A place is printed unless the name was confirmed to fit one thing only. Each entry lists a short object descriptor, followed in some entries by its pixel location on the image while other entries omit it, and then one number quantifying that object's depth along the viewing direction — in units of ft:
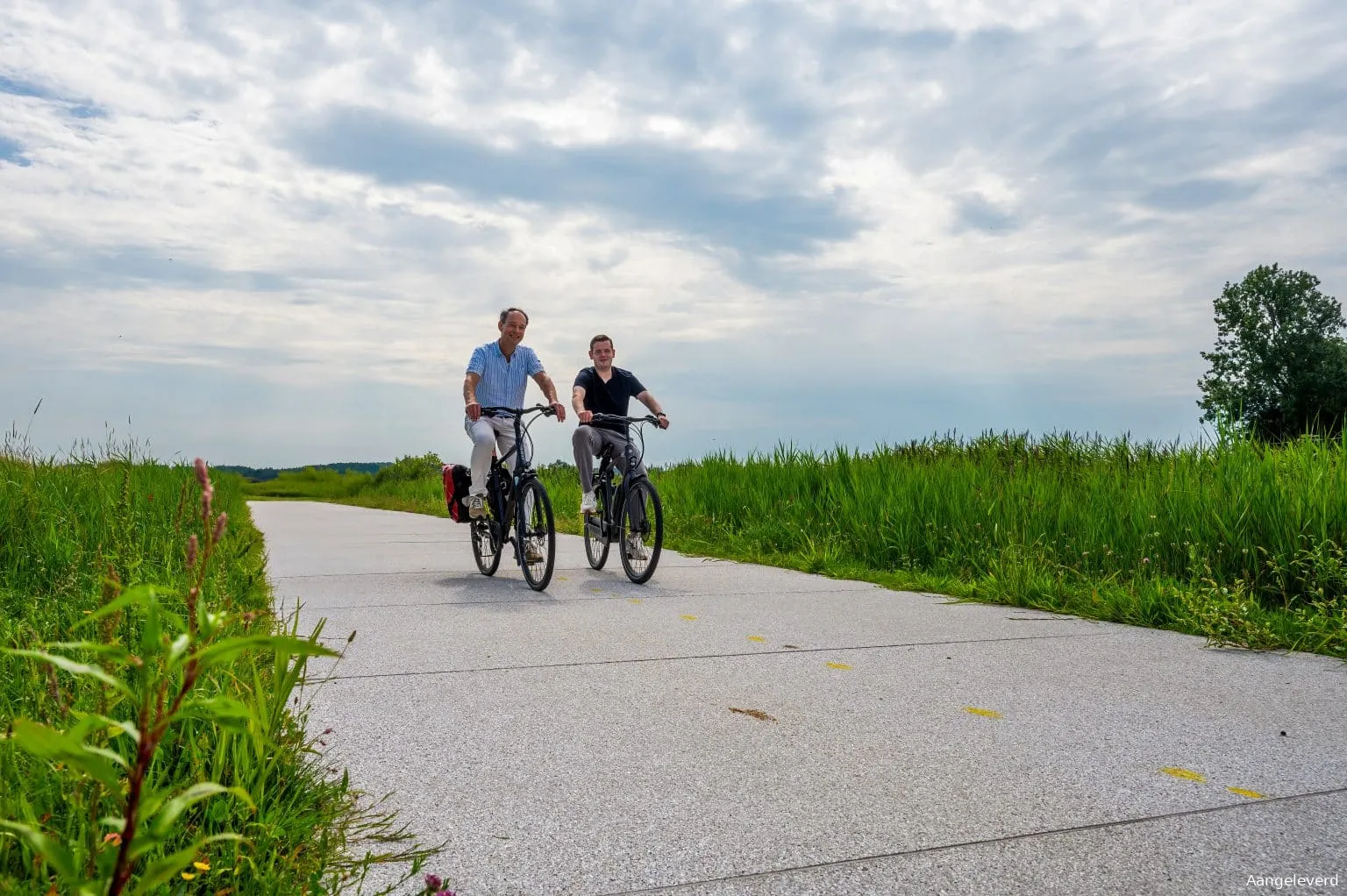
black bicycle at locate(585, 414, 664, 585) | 28.35
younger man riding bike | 30.35
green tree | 154.30
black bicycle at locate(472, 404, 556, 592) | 27.02
